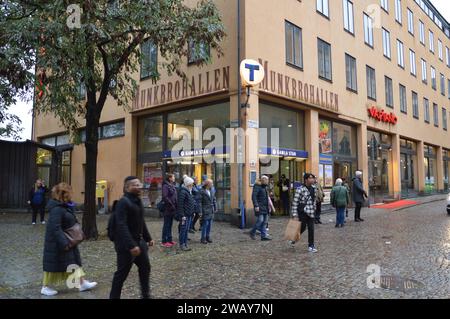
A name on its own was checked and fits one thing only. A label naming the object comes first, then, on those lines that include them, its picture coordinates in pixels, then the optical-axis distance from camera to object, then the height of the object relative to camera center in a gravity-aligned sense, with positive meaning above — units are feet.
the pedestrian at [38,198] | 47.19 -1.53
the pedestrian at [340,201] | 42.68 -1.94
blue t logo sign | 44.16 +12.68
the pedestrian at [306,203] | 30.01 -1.51
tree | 30.73 +11.95
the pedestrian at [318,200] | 47.24 -2.03
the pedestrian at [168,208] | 31.83 -1.89
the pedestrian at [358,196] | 47.14 -1.60
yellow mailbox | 63.98 -0.70
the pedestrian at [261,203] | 34.78 -1.69
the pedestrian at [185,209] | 30.66 -1.94
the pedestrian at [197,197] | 33.99 -1.12
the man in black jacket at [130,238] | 15.64 -2.11
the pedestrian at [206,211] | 33.48 -2.27
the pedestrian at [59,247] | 18.39 -2.83
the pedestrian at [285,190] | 52.80 -0.97
